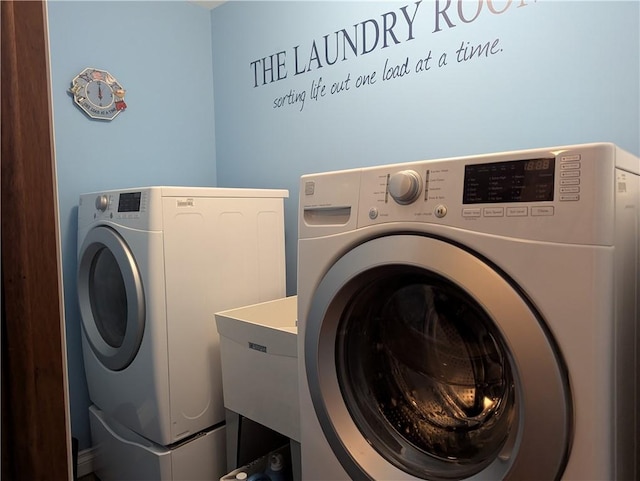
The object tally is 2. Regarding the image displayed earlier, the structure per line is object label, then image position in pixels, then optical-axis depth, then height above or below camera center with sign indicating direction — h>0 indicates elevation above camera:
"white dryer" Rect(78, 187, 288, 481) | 1.52 -0.28
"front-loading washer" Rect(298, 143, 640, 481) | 0.71 -0.20
